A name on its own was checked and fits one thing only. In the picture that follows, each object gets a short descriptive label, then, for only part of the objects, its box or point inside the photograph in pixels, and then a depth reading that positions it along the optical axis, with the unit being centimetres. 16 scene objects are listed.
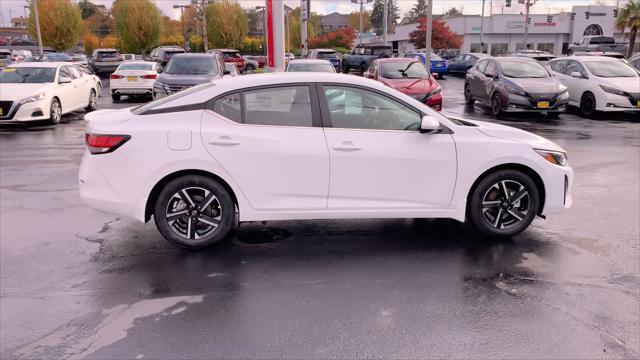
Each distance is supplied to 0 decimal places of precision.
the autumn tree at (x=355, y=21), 11806
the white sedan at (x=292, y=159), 486
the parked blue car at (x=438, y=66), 3319
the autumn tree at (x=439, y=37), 6044
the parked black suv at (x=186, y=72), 1502
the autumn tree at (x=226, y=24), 5259
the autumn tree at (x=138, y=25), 4872
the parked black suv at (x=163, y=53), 3236
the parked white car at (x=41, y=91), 1274
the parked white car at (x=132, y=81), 1897
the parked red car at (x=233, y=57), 3347
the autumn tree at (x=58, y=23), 4644
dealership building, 6469
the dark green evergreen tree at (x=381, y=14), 13662
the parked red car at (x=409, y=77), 1416
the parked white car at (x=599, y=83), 1462
